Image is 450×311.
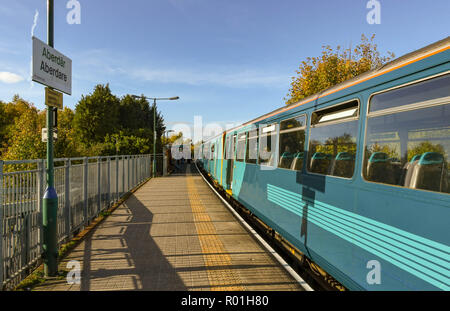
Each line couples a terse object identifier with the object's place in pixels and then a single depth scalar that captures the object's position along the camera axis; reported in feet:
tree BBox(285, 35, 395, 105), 64.49
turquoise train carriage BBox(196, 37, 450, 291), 8.58
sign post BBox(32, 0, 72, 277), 15.90
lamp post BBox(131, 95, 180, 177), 83.72
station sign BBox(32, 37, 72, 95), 14.82
